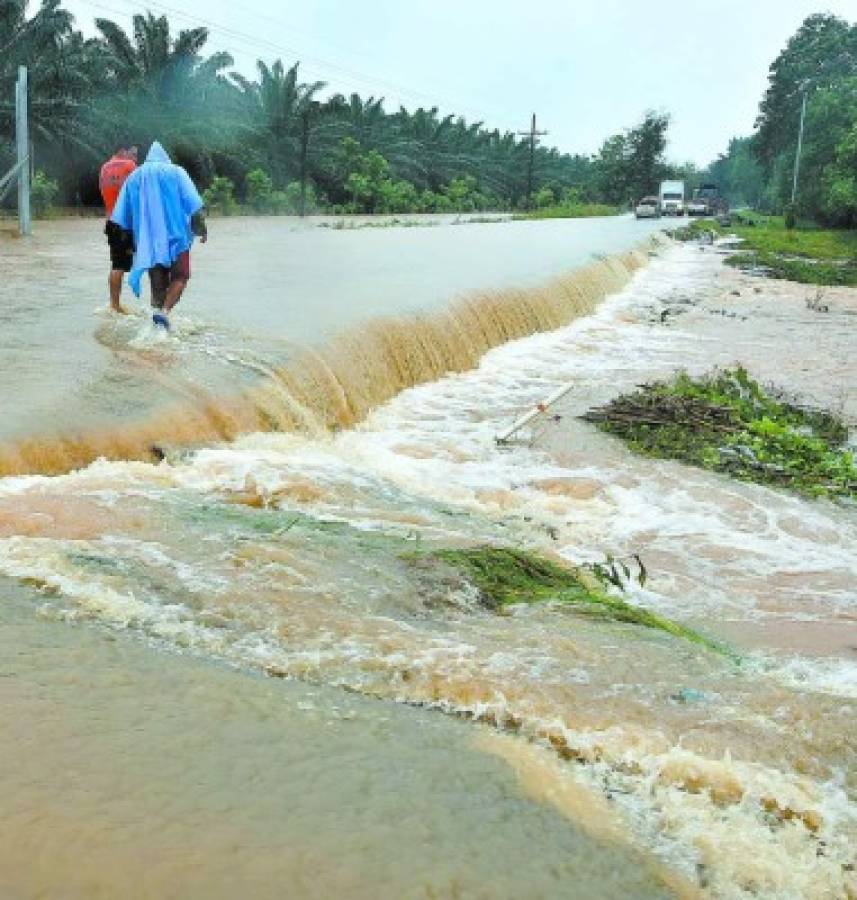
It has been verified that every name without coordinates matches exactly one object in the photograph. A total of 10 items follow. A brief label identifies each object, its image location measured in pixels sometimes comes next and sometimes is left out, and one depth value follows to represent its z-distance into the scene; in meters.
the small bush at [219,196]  33.41
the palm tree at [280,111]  38.88
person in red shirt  7.92
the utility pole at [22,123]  16.22
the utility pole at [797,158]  45.79
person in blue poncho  7.39
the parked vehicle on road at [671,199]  51.50
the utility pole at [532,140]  57.17
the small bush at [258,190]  35.84
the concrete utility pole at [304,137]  38.56
